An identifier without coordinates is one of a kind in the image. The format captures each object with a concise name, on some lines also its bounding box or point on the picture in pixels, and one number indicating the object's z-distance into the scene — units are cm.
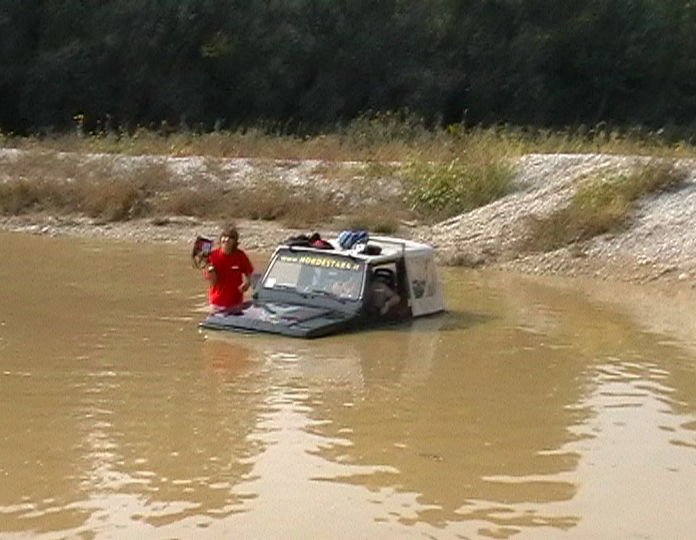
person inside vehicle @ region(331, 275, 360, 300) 1501
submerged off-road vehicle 1439
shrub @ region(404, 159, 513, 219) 2614
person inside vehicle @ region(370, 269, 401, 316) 1523
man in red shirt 1511
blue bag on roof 1555
